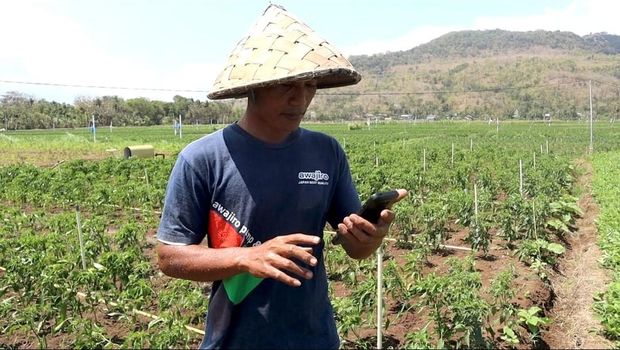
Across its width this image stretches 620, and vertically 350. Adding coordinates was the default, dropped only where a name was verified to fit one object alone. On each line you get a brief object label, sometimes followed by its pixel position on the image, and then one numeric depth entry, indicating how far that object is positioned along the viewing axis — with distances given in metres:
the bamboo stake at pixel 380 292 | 3.38
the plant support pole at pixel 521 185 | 11.04
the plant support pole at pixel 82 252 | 6.03
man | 1.71
